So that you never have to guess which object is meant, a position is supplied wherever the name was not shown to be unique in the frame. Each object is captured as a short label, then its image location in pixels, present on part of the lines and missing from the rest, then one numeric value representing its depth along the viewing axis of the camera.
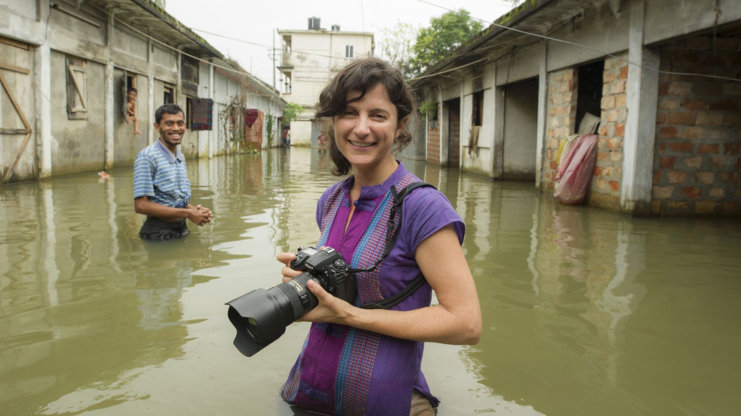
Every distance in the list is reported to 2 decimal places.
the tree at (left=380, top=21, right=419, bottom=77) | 25.32
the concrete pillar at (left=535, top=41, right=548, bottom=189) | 10.29
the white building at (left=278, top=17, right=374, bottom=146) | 42.12
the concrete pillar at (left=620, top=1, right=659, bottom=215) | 7.12
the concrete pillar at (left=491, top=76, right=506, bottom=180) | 13.25
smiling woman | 1.49
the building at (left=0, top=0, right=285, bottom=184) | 9.21
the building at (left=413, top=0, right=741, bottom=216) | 7.03
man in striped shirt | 4.72
